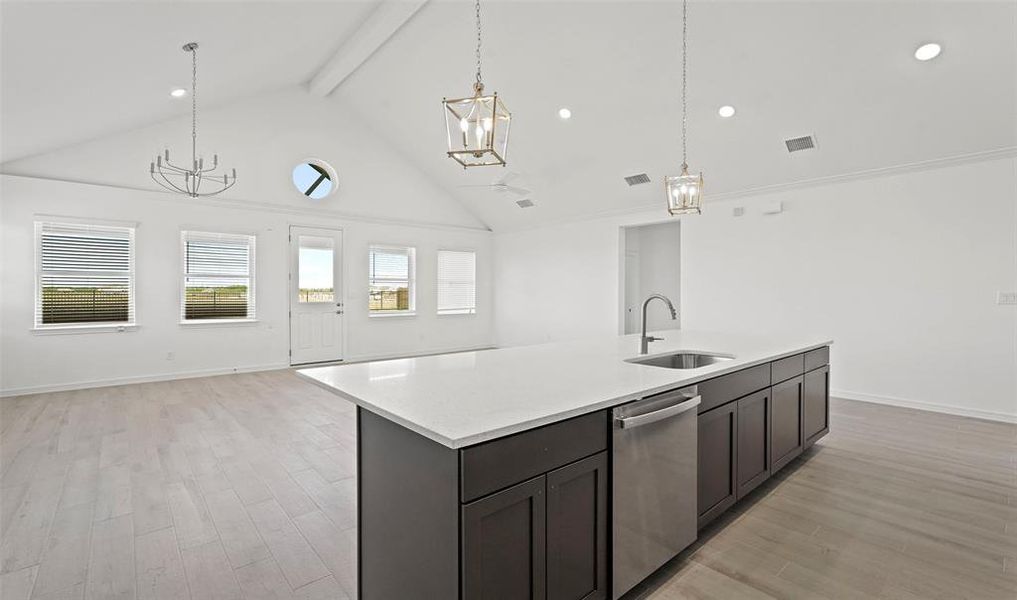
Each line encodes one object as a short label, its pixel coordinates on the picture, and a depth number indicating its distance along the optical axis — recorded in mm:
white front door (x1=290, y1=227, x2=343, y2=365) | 7461
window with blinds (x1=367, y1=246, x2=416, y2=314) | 8359
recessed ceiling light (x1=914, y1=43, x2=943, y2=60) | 3750
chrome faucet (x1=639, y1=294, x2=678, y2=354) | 2801
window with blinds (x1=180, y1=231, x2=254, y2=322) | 6516
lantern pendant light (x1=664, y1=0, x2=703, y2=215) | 3379
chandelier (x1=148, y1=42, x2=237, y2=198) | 6127
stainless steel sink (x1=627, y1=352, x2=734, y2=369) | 2883
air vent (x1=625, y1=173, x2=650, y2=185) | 6638
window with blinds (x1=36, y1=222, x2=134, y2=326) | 5594
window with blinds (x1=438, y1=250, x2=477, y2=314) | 9352
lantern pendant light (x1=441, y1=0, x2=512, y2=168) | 2100
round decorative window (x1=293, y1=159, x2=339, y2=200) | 7543
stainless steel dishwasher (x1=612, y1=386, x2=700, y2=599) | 1717
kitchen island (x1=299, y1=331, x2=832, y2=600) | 1298
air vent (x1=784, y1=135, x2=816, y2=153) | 5105
